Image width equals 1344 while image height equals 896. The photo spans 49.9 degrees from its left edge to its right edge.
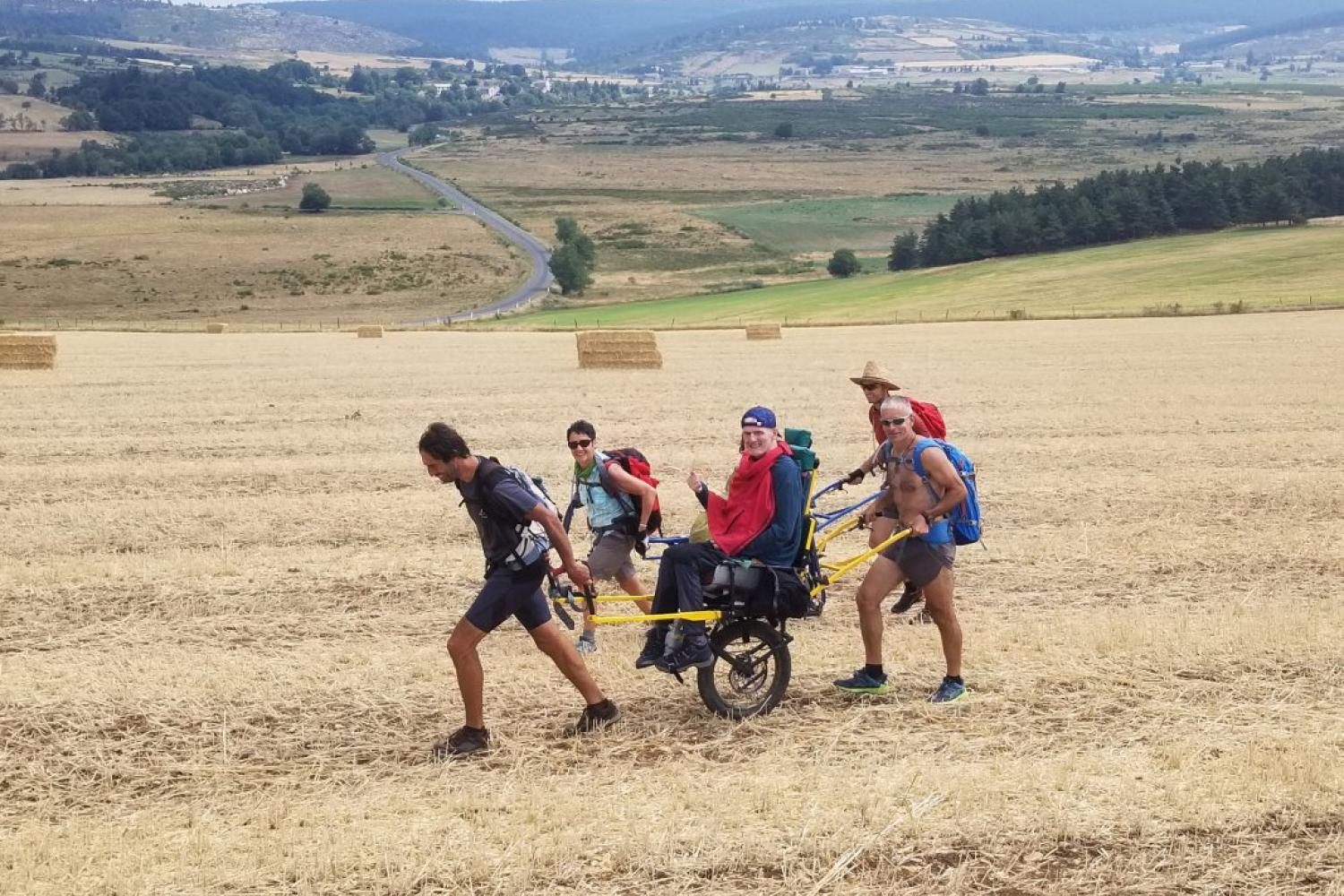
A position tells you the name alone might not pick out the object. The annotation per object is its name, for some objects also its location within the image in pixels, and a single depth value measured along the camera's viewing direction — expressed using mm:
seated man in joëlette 8297
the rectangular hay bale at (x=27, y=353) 31125
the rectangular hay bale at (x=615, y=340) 31812
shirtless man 8734
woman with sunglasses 10016
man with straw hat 10023
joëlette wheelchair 8289
